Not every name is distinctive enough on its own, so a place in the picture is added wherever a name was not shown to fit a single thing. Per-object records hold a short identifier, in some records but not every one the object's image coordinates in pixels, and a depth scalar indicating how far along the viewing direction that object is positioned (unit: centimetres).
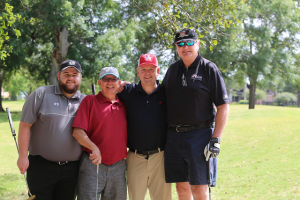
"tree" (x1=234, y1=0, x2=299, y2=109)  2880
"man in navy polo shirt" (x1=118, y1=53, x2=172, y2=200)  403
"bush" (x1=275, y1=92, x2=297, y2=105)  6506
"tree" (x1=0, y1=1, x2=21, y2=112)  663
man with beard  372
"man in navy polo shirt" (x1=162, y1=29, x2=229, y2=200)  383
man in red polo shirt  371
